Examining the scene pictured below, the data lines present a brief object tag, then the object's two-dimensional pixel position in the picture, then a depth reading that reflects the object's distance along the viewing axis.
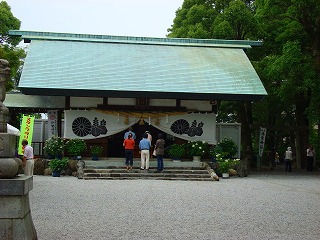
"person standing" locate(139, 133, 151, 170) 20.02
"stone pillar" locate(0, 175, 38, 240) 6.27
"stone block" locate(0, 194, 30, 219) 6.30
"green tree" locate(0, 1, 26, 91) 29.33
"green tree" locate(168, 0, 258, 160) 27.38
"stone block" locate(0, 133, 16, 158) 6.44
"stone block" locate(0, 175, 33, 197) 6.27
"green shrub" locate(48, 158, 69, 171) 20.25
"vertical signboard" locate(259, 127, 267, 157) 26.73
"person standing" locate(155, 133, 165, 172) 19.97
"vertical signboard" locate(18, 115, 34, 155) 20.73
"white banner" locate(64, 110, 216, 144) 22.45
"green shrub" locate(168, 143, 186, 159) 22.08
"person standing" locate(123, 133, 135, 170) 20.03
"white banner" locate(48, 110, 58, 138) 23.44
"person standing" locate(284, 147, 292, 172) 27.47
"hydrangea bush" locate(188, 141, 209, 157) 22.12
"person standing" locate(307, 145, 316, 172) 26.64
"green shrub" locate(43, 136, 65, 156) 21.34
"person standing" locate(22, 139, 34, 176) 16.06
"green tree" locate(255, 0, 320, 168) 22.95
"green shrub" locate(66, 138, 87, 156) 21.55
